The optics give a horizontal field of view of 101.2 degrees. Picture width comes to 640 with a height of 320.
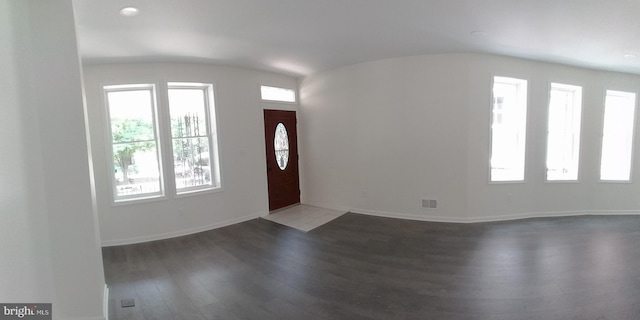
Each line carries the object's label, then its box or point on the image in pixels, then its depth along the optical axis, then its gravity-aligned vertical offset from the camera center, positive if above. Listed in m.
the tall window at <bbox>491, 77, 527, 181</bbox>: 4.52 +0.03
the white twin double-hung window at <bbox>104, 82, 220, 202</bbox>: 4.04 +0.08
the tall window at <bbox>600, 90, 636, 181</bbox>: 5.02 -0.17
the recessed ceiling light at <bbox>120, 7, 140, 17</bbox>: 2.43 +1.25
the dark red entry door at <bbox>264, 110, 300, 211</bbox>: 5.27 -0.39
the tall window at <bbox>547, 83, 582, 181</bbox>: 4.80 -0.07
